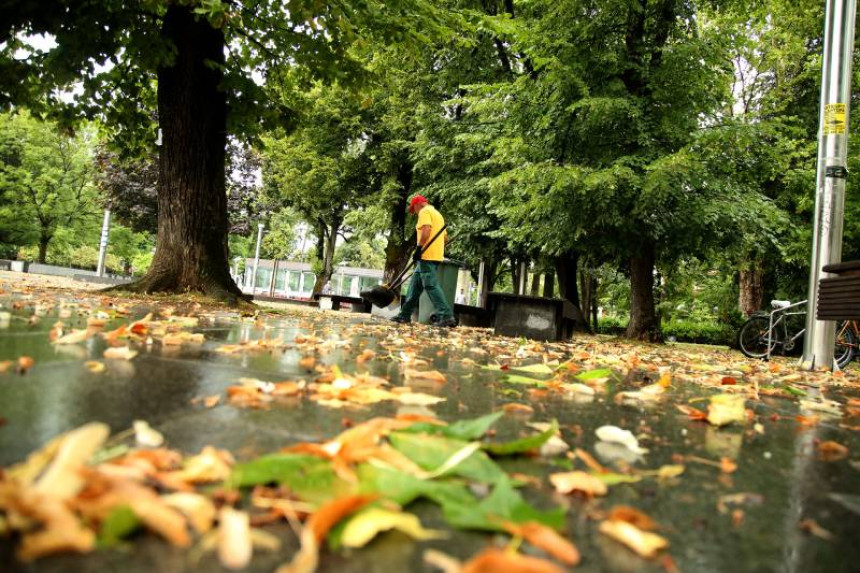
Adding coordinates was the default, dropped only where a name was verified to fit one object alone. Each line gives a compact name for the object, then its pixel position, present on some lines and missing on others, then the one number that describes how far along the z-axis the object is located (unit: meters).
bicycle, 9.18
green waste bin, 9.98
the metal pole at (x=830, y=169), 6.12
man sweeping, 8.30
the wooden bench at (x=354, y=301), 14.66
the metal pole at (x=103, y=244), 24.41
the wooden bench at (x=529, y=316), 8.50
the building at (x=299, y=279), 42.84
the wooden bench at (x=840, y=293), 5.08
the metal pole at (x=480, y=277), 19.33
